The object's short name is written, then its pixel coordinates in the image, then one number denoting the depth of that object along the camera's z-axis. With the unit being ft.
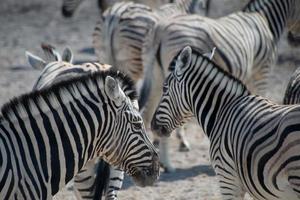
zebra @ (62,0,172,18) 103.19
